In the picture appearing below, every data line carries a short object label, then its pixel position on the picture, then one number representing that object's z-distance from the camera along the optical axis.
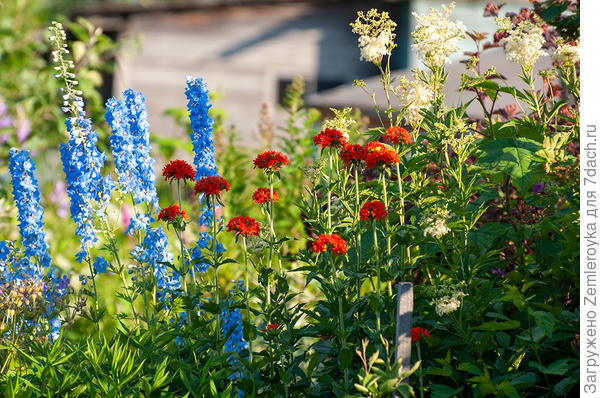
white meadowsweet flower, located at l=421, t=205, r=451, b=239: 4.60
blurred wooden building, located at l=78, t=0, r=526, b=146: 25.02
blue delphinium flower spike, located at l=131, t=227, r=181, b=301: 5.75
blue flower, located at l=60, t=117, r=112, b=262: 5.59
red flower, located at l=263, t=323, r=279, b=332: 5.07
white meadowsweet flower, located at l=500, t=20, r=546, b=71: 5.08
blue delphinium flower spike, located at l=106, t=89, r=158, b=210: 5.60
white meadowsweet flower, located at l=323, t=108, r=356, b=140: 5.30
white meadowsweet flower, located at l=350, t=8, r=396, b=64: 5.29
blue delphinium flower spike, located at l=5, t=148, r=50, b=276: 5.79
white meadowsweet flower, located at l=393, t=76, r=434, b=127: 5.29
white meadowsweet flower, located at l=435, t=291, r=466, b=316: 4.45
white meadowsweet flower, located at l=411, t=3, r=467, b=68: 5.14
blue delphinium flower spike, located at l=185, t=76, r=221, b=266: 5.63
